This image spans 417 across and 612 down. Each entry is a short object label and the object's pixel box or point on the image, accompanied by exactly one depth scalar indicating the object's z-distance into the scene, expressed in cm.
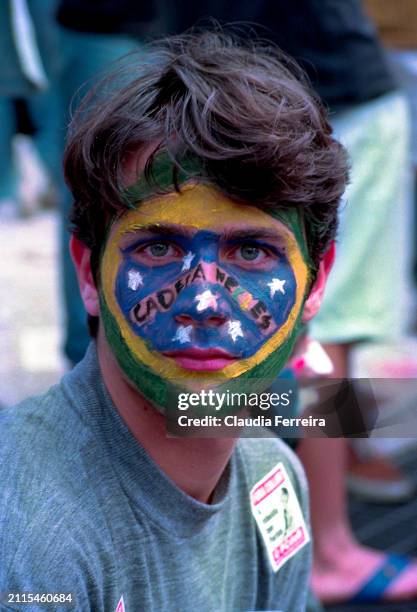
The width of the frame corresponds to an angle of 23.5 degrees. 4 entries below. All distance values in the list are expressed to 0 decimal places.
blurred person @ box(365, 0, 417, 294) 270
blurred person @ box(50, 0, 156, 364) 265
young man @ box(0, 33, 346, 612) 137
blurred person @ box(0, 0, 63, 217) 295
